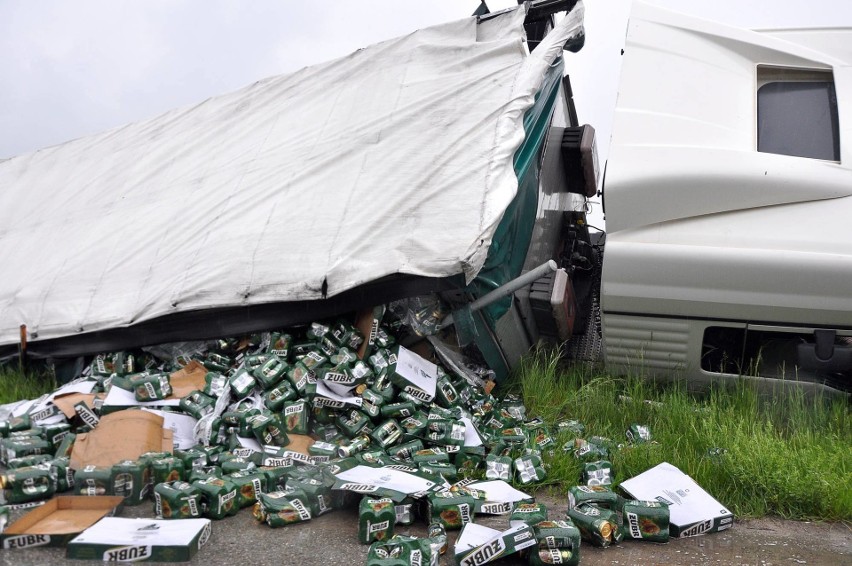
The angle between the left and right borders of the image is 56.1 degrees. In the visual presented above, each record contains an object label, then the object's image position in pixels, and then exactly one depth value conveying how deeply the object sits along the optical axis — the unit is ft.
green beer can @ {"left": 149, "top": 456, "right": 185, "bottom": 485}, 11.19
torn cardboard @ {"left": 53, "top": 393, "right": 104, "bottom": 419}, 13.87
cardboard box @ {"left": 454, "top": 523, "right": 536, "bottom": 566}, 8.93
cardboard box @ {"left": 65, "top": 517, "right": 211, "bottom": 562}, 8.79
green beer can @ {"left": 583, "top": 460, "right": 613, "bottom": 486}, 11.73
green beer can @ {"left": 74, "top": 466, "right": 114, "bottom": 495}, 10.87
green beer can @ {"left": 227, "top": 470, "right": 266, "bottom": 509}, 10.80
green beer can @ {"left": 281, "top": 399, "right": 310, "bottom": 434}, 13.06
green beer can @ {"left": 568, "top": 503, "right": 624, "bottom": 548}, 9.75
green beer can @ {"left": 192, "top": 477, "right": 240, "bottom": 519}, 10.32
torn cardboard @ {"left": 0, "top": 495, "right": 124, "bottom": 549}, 9.16
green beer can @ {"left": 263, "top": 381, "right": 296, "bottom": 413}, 13.24
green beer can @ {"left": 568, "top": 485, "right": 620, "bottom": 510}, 10.55
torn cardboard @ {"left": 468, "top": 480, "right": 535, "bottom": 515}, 10.64
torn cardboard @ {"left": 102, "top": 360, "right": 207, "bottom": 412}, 13.79
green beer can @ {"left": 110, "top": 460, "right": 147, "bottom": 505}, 10.89
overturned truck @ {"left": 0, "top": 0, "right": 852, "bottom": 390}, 13.69
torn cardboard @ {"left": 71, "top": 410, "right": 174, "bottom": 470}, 12.04
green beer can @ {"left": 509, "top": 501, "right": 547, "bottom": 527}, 9.61
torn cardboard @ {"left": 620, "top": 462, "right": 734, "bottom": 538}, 10.31
